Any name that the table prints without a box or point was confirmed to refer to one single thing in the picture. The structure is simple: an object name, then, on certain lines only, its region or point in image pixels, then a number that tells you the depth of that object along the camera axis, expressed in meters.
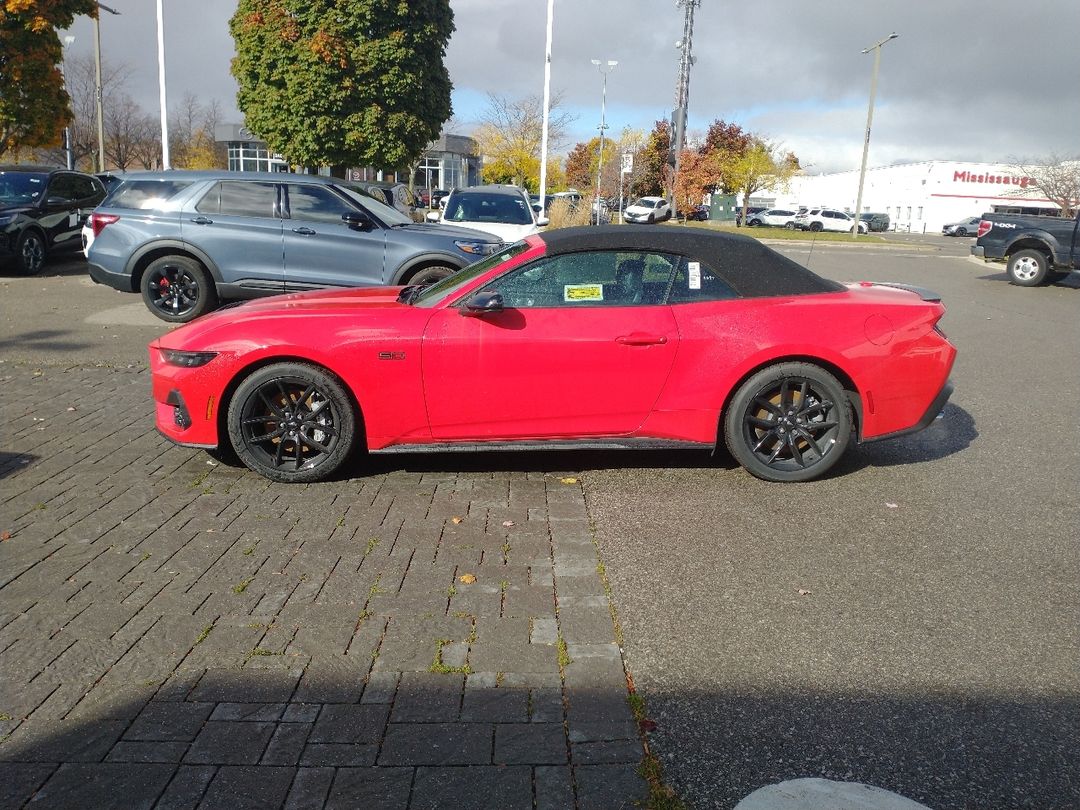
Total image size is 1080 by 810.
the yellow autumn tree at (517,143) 45.97
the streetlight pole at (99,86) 37.19
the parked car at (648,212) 44.06
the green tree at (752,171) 56.62
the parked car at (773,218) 64.56
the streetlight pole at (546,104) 28.80
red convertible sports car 5.07
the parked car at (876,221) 64.56
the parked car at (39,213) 14.13
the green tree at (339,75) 20.72
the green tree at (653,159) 61.00
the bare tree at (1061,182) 57.03
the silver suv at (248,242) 10.20
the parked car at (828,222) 59.53
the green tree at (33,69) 20.47
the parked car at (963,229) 62.06
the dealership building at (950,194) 71.56
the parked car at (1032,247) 17.58
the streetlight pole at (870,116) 39.91
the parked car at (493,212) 14.09
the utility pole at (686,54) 48.88
